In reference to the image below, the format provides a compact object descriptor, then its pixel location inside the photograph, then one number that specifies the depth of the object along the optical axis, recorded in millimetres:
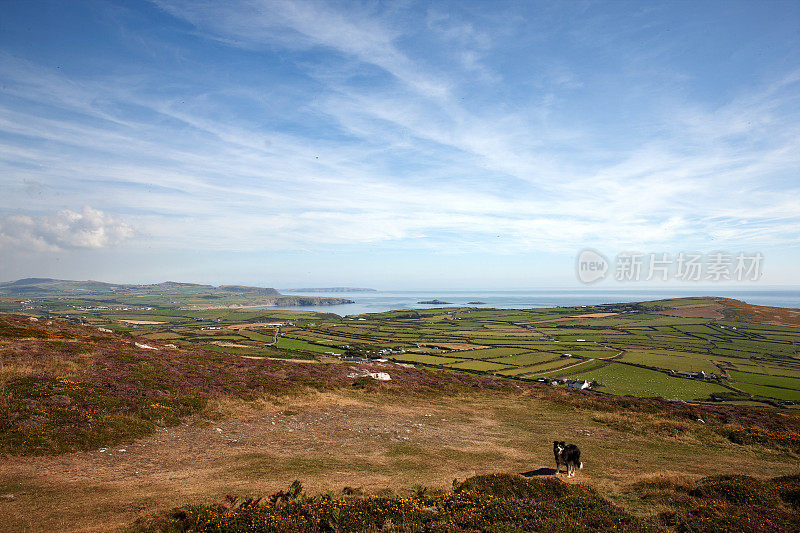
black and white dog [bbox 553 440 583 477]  16016
